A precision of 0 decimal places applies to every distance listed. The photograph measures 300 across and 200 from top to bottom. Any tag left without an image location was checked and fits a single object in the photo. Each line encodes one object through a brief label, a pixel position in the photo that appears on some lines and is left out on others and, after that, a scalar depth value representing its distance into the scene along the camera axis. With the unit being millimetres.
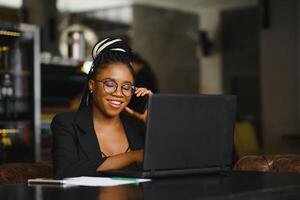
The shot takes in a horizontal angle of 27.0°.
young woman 2544
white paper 2072
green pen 2090
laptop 2127
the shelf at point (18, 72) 5931
